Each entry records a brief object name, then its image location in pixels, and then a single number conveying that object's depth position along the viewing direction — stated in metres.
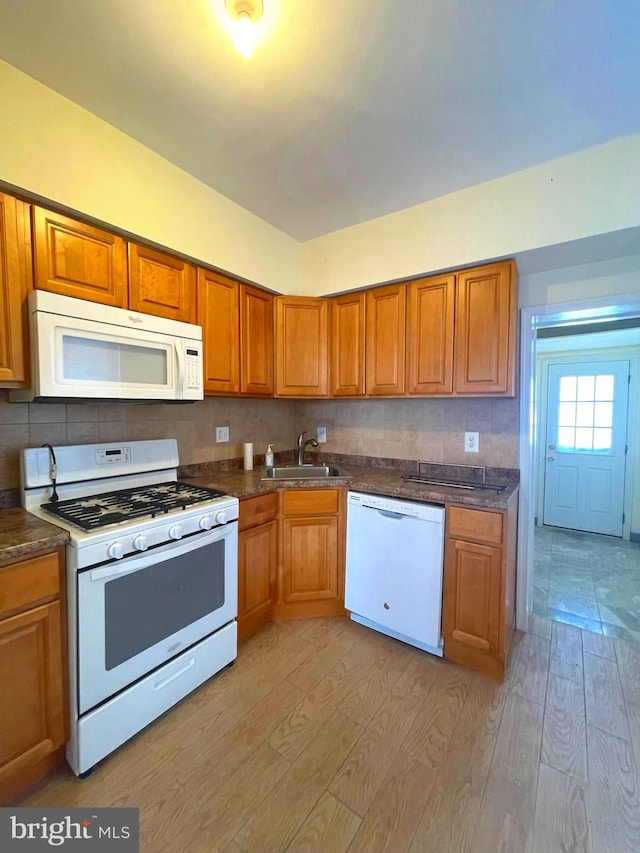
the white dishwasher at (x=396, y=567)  1.95
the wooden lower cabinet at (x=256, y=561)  2.03
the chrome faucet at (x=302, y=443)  2.87
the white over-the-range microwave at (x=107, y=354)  1.42
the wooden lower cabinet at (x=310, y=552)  2.24
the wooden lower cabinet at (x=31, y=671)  1.17
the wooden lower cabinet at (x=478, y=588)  1.78
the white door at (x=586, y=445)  3.88
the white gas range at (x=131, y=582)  1.32
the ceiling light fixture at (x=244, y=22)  1.06
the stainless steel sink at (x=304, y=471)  2.73
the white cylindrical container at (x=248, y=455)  2.63
